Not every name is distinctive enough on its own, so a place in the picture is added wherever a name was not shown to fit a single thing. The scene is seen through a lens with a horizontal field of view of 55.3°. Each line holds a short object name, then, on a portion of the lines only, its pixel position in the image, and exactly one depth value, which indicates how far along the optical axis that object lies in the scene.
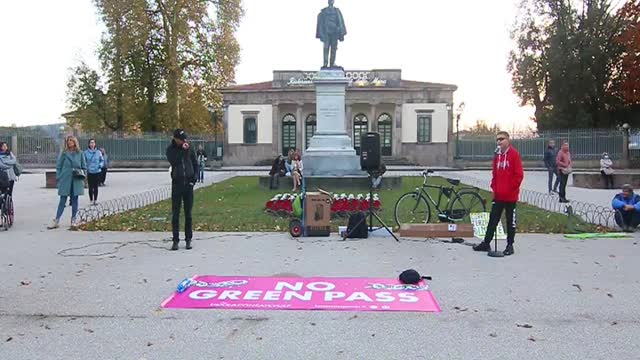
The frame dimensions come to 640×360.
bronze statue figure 24.28
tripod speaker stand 11.02
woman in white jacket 23.94
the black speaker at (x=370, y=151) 11.43
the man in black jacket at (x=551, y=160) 21.52
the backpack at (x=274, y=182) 23.09
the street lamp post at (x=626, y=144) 44.31
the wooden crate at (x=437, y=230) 11.05
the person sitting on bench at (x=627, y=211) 12.05
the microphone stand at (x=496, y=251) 9.44
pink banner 6.47
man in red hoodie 9.58
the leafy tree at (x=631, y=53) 36.59
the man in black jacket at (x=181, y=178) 10.06
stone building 50.91
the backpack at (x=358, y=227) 11.03
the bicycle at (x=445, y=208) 12.79
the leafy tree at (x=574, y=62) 46.59
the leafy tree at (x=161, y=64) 47.50
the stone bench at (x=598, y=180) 24.78
